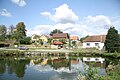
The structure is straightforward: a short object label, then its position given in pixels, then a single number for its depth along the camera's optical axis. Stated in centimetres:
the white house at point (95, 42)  2174
